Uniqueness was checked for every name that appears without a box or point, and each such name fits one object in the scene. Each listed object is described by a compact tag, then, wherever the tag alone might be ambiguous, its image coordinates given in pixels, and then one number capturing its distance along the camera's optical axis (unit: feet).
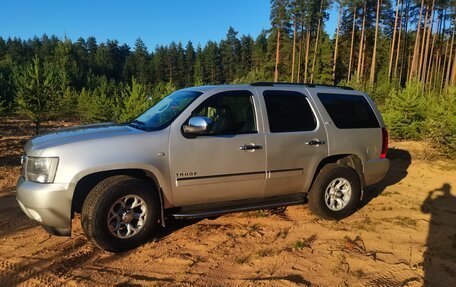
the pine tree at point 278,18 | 142.82
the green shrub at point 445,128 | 31.40
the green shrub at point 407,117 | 44.21
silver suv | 12.92
